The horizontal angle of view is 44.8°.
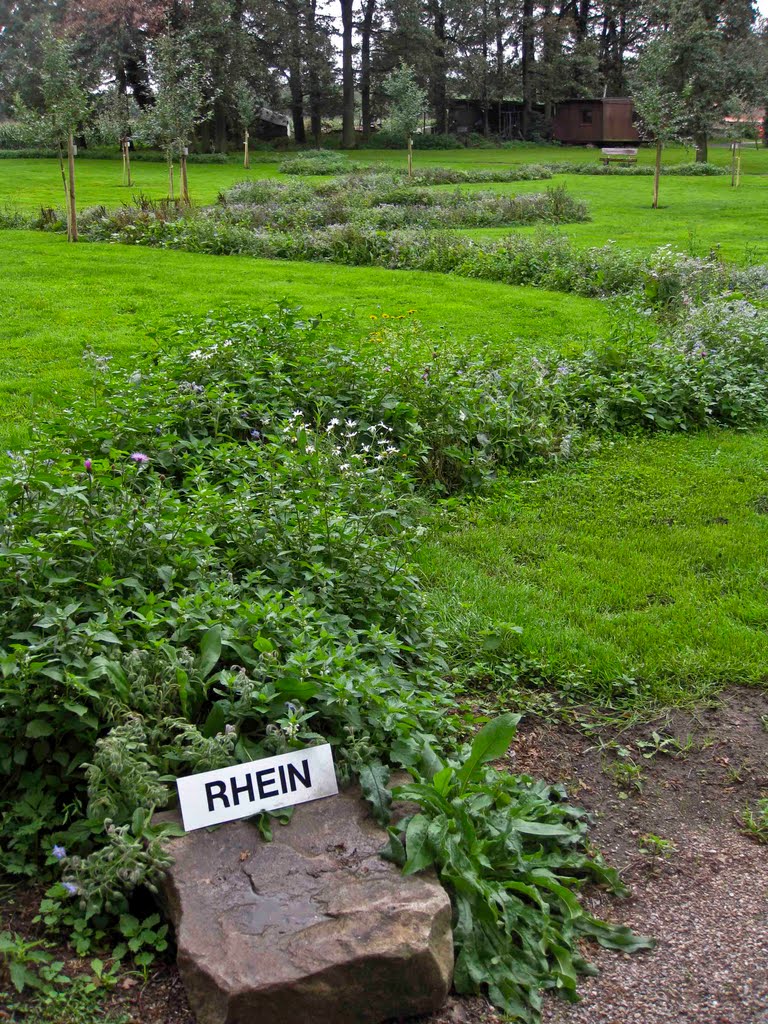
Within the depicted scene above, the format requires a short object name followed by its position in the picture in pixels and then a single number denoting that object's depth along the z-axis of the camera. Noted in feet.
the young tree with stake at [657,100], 74.13
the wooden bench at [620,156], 120.18
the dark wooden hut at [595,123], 152.66
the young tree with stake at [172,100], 65.16
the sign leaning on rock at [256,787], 9.08
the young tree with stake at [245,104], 112.57
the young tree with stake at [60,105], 47.98
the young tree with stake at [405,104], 96.12
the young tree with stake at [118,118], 88.74
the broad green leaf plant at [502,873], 8.46
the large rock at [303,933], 7.65
